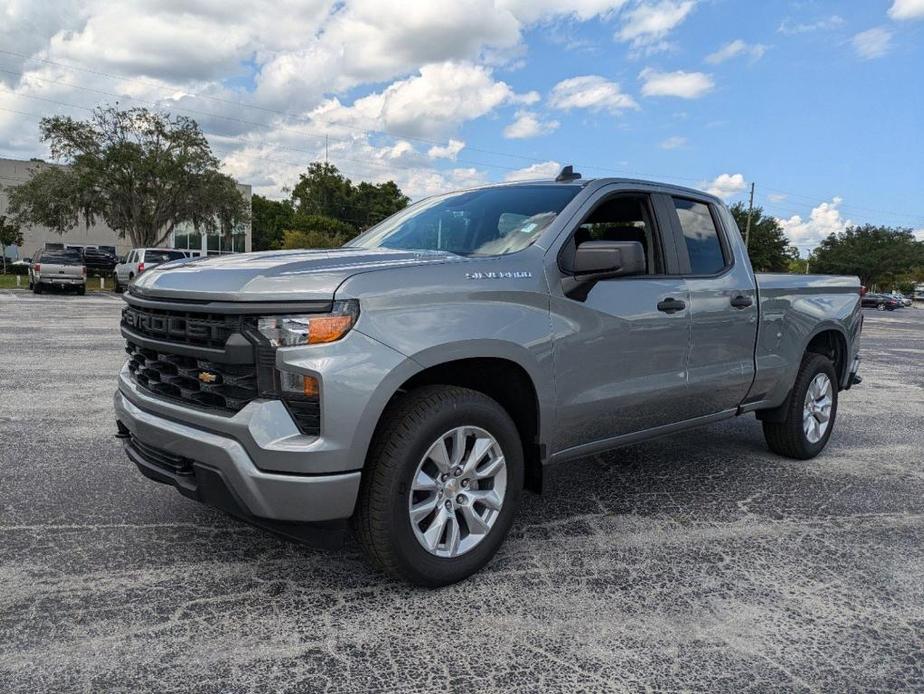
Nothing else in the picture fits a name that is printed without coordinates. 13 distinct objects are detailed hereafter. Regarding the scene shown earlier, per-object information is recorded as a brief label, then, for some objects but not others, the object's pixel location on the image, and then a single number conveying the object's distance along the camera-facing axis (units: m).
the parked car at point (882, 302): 55.62
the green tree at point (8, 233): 49.38
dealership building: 62.19
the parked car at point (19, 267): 49.31
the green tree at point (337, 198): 83.31
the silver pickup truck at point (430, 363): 2.78
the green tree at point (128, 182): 37.62
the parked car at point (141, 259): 25.52
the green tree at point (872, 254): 82.50
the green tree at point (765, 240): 69.56
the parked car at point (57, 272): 25.62
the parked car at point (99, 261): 38.91
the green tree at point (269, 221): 88.69
